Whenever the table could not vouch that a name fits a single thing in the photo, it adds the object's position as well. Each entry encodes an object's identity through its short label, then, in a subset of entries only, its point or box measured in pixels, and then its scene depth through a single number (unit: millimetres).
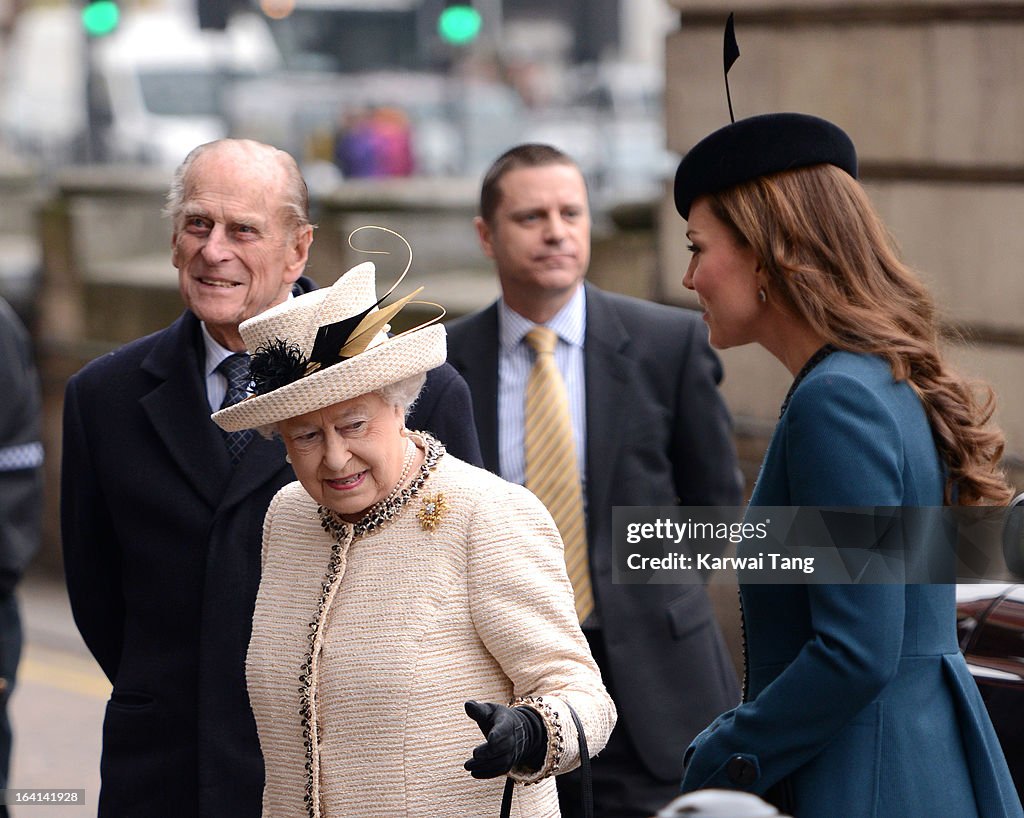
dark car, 7789
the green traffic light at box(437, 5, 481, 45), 29781
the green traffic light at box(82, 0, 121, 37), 27484
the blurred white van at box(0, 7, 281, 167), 48219
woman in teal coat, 5574
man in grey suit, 9672
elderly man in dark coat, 7375
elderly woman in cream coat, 5941
